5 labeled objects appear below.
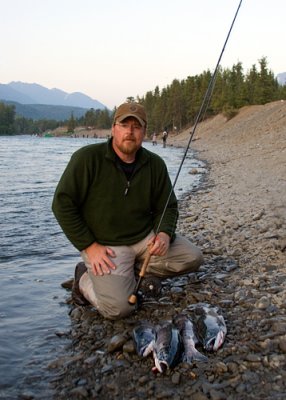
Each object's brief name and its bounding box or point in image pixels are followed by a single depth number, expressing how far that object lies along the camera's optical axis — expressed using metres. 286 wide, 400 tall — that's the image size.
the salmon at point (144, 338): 3.63
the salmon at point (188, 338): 3.52
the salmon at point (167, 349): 3.37
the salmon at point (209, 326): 3.66
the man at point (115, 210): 4.46
